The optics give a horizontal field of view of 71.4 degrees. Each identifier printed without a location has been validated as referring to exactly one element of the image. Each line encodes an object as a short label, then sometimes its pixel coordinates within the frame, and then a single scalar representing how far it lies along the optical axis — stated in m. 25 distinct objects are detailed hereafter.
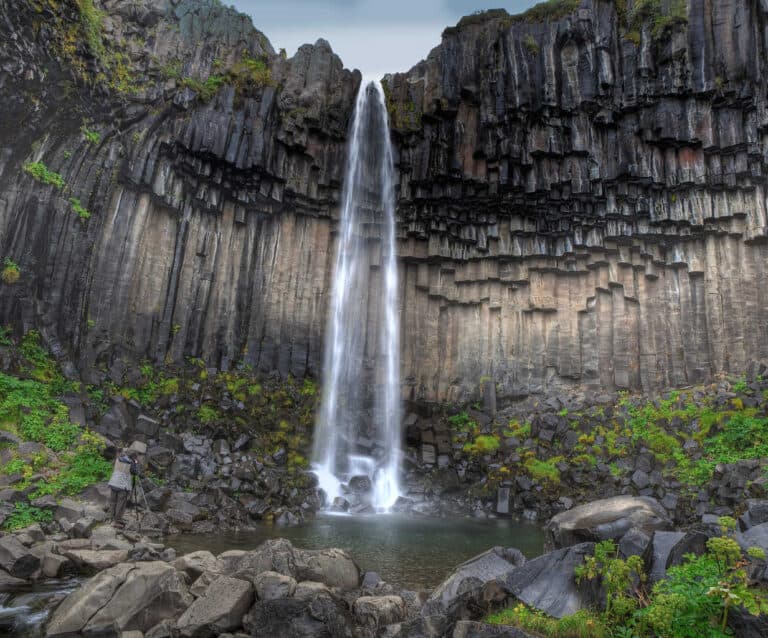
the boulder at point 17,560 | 8.44
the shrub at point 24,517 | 10.29
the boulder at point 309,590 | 7.27
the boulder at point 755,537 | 5.80
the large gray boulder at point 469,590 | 6.30
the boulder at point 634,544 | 6.07
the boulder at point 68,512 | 11.06
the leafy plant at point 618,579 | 5.34
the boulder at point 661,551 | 5.83
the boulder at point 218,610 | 6.58
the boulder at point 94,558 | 9.02
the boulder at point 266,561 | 8.30
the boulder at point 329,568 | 8.48
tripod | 13.08
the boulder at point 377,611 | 7.27
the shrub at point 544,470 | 19.44
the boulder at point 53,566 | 8.71
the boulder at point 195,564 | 8.52
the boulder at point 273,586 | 7.22
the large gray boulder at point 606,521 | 7.26
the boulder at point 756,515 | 7.01
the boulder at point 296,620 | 6.43
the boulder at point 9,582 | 7.97
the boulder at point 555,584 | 5.91
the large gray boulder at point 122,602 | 6.82
